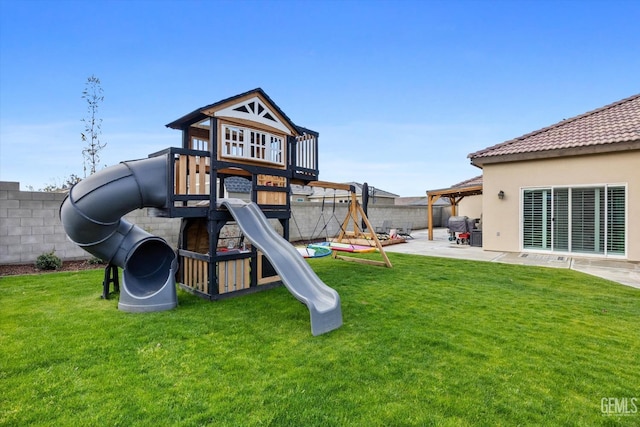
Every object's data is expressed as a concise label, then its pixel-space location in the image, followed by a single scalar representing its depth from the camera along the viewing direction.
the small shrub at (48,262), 7.14
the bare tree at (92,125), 10.73
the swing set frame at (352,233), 7.52
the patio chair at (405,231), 15.91
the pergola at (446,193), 14.41
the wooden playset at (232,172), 5.20
